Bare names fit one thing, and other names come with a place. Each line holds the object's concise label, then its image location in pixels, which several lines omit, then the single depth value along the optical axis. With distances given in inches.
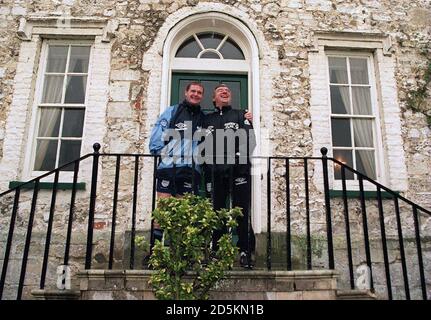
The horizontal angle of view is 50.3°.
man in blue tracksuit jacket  181.6
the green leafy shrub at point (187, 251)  131.0
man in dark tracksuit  174.4
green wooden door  245.1
